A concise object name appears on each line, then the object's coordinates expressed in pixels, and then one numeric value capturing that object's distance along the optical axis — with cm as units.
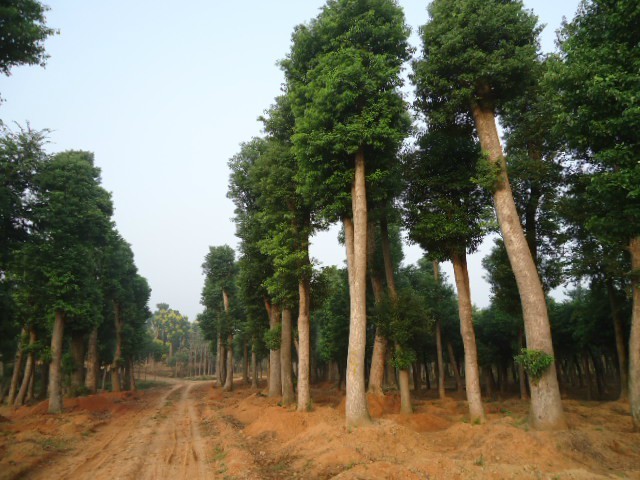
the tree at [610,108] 957
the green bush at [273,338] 2130
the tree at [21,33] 1323
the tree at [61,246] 2120
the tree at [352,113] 1297
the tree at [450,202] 1447
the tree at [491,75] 1161
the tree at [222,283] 4159
